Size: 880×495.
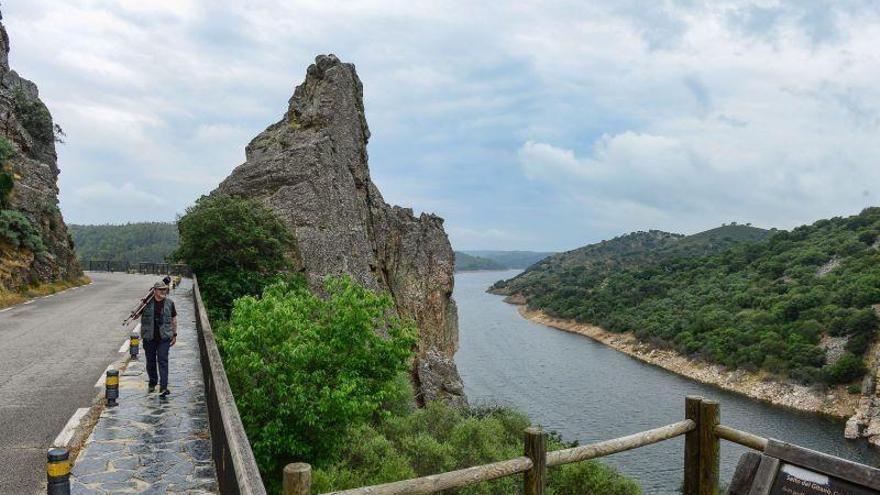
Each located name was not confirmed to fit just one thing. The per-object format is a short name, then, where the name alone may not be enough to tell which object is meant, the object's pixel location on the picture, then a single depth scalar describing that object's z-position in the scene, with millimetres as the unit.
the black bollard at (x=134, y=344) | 16484
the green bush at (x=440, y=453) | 21984
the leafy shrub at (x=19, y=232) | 30422
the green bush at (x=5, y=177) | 32156
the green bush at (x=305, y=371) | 16969
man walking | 11594
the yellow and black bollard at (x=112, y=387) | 11945
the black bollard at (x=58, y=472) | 6531
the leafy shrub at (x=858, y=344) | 54406
